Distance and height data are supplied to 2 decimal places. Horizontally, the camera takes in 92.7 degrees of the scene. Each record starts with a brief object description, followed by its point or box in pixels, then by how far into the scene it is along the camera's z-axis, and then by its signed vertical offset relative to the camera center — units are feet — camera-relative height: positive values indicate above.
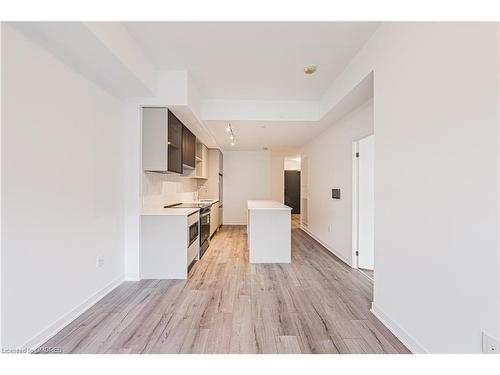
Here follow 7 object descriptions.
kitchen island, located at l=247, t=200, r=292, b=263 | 12.80 -2.63
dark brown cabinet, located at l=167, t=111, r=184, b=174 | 11.18 +2.06
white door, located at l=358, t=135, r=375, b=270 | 11.76 -0.98
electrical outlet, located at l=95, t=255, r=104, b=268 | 8.38 -2.72
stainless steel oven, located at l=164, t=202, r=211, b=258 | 12.01 -2.35
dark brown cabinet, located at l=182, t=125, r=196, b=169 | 13.17 +2.23
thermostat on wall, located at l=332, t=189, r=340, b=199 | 13.58 -0.38
